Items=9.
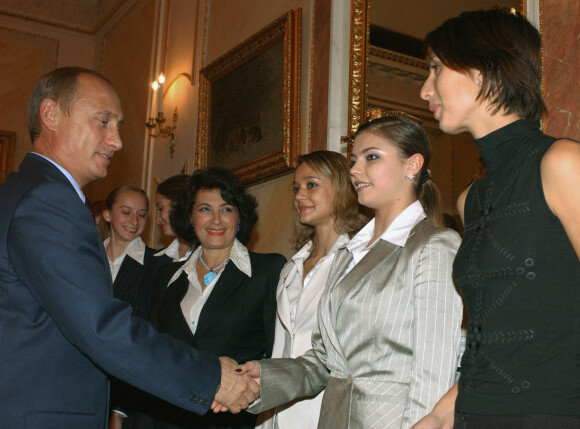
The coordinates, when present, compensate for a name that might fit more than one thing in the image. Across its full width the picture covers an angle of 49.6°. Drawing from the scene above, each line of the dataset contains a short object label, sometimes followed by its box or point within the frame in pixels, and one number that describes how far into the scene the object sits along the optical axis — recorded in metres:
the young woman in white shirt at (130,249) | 3.98
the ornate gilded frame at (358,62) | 3.99
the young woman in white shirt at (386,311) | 2.03
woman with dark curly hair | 3.10
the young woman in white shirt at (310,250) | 2.87
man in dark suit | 1.98
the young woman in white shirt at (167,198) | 4.67
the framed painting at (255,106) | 4.66
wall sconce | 6.82
